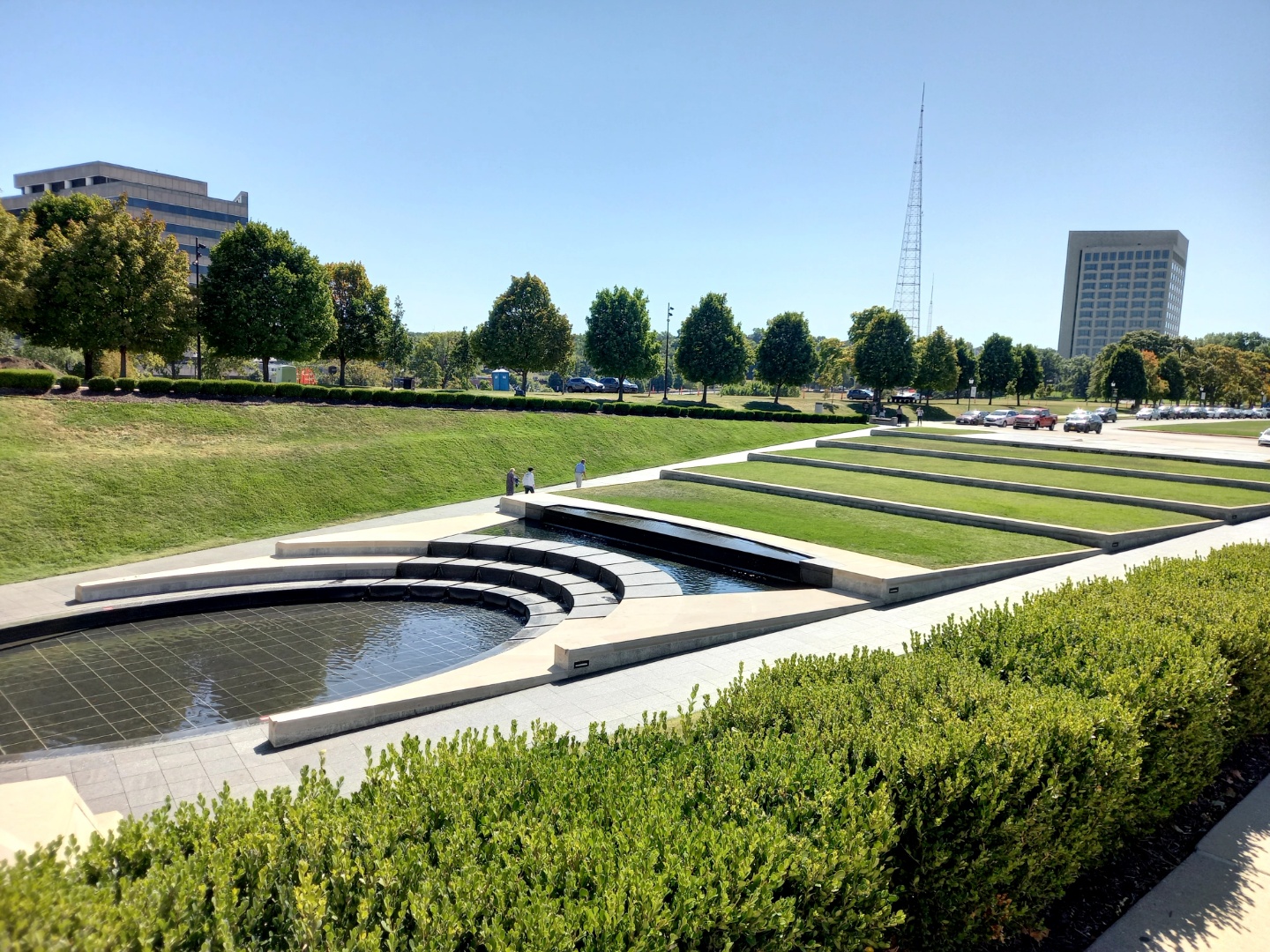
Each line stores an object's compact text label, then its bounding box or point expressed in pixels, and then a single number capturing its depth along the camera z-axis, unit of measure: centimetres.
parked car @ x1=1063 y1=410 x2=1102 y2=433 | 4819
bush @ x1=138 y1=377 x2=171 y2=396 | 2805
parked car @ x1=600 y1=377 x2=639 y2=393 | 8584
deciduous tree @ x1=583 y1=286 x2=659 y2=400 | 5797
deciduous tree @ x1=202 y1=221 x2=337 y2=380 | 3572
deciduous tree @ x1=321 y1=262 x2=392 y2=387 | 4488
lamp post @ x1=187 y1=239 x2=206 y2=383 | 3485
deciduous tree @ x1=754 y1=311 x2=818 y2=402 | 6166
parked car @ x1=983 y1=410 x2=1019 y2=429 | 5469
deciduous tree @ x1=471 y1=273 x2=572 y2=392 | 5528
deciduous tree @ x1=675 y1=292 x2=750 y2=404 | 6053
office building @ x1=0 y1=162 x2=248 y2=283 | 9412
